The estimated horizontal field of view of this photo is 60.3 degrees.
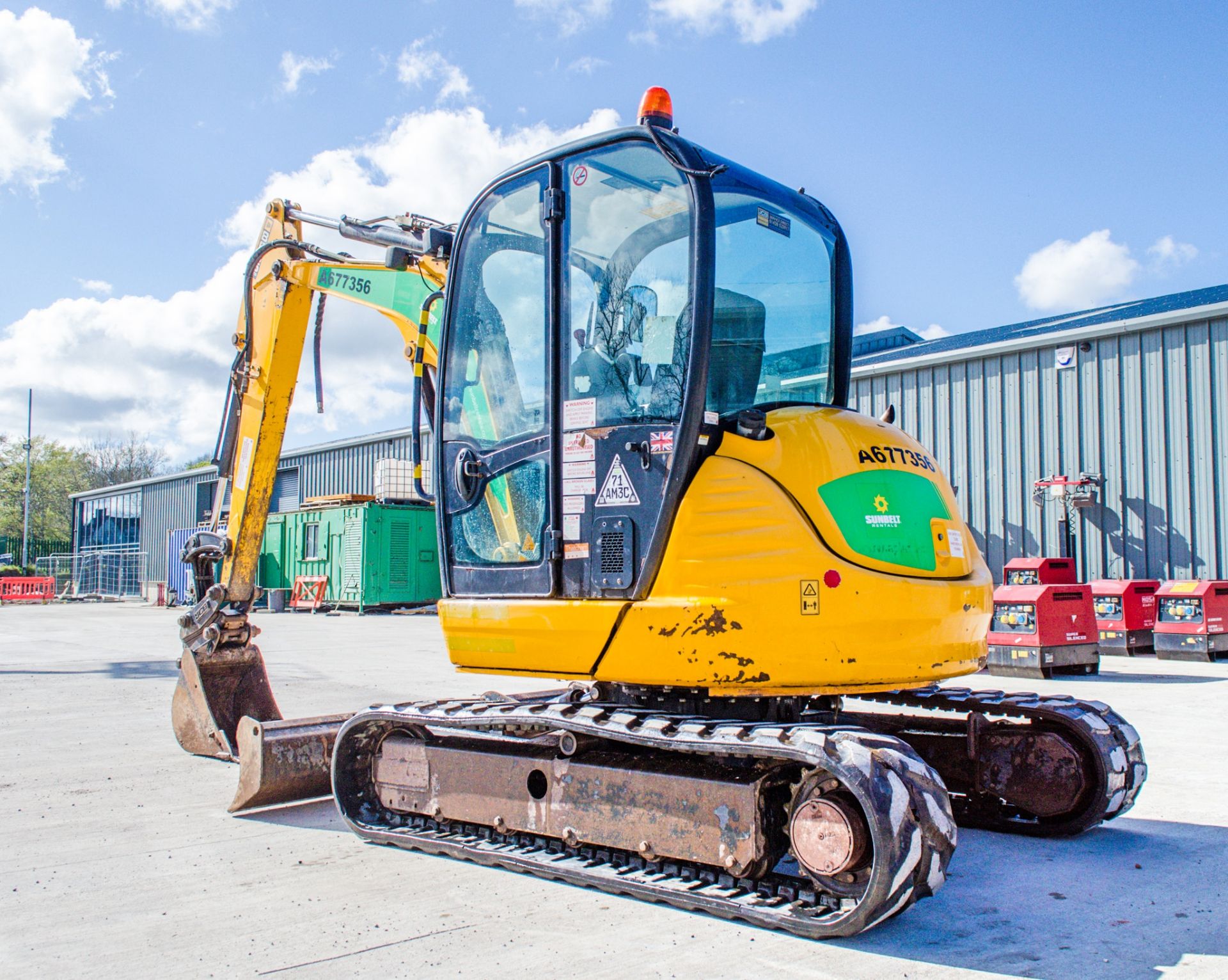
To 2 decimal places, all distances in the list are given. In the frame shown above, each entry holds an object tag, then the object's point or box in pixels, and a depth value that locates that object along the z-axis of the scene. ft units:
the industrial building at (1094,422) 51.90
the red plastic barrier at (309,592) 92.27
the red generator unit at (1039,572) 41.45
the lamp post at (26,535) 157.17
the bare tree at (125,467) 258.98
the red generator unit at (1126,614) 47.24
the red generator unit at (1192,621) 44.57
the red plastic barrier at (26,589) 123.13
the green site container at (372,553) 88.53
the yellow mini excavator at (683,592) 12.92
